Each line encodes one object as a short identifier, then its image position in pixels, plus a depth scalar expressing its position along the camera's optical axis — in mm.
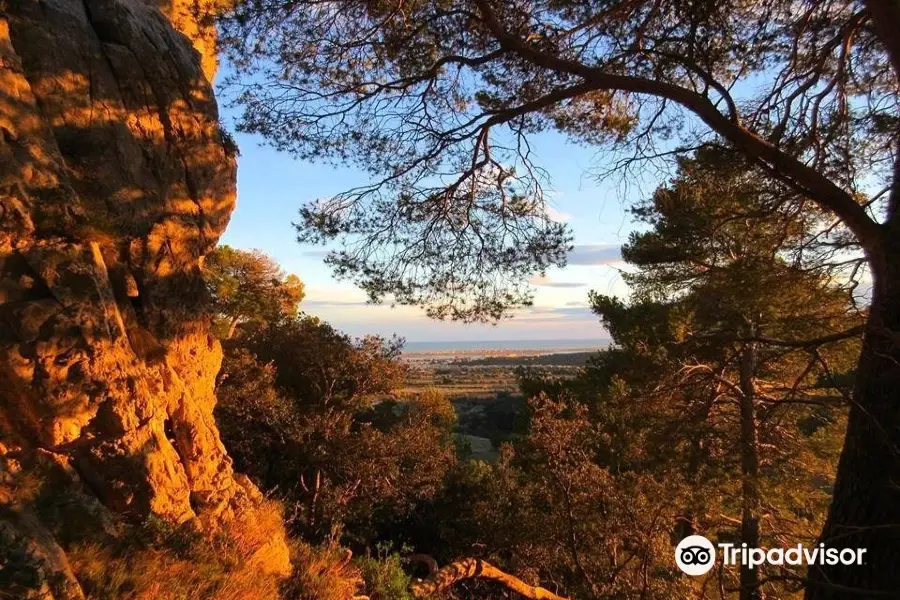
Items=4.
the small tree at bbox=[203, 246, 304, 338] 15969
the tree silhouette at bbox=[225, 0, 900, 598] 4238
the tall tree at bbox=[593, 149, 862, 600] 4672
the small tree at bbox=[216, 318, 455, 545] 10094
